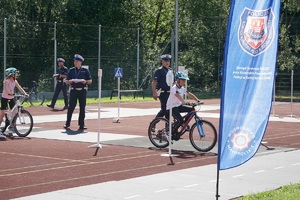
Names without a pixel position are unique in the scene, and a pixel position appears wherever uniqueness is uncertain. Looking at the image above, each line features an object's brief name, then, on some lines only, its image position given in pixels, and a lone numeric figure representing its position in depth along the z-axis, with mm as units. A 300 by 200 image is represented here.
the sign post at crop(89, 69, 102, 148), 15473
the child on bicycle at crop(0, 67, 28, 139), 17819
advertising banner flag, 7680
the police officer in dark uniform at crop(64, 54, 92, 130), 20016
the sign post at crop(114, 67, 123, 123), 24534
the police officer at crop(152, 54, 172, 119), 16625
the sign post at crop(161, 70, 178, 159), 14242
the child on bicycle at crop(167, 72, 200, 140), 15161
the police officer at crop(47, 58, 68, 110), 29047
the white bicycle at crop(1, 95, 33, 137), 17703
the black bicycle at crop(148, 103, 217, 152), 14953
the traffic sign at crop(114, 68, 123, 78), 24533
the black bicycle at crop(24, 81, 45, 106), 32688
